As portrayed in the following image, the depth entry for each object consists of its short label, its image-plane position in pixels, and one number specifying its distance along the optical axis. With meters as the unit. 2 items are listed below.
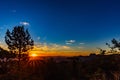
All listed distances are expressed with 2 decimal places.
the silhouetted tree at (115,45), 12.08
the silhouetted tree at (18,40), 13.91
